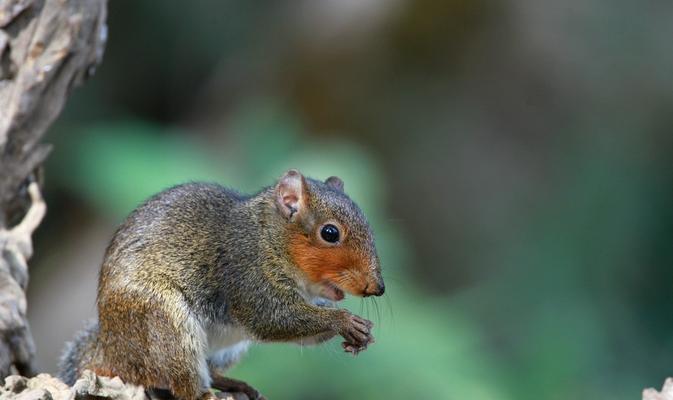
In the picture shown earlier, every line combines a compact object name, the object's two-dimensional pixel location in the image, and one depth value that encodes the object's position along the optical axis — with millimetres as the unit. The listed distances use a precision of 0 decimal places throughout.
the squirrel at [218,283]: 7168
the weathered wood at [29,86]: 8383
